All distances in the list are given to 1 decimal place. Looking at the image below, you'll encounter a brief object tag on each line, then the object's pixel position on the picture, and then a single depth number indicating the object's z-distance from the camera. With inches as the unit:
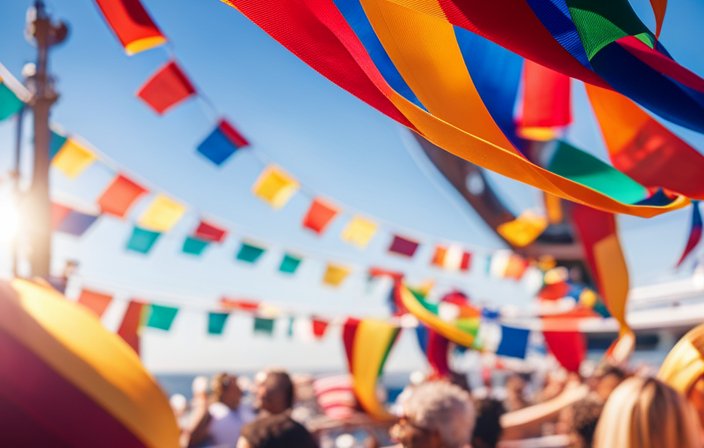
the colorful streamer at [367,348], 214.1
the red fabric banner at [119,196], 236.4
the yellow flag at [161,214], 255.6
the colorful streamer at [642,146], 96.2
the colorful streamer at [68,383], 35.1
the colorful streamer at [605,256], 111.7
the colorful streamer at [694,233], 113.4
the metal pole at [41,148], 153.5
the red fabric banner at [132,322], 213.6
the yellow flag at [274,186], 264.2
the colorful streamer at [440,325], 196.1
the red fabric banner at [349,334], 222.5
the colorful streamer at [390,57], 55.1
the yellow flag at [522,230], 281.9
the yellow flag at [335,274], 334.6
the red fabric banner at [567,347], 200.2
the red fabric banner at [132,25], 116.3
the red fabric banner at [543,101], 128.9
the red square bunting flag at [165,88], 190.9
